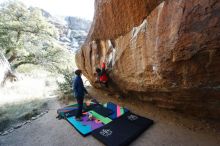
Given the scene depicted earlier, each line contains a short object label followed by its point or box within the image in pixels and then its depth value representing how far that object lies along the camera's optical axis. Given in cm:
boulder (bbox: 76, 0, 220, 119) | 272
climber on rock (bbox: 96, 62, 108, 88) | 616
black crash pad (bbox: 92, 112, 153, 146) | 361
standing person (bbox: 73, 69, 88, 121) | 496
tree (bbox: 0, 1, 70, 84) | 1280
